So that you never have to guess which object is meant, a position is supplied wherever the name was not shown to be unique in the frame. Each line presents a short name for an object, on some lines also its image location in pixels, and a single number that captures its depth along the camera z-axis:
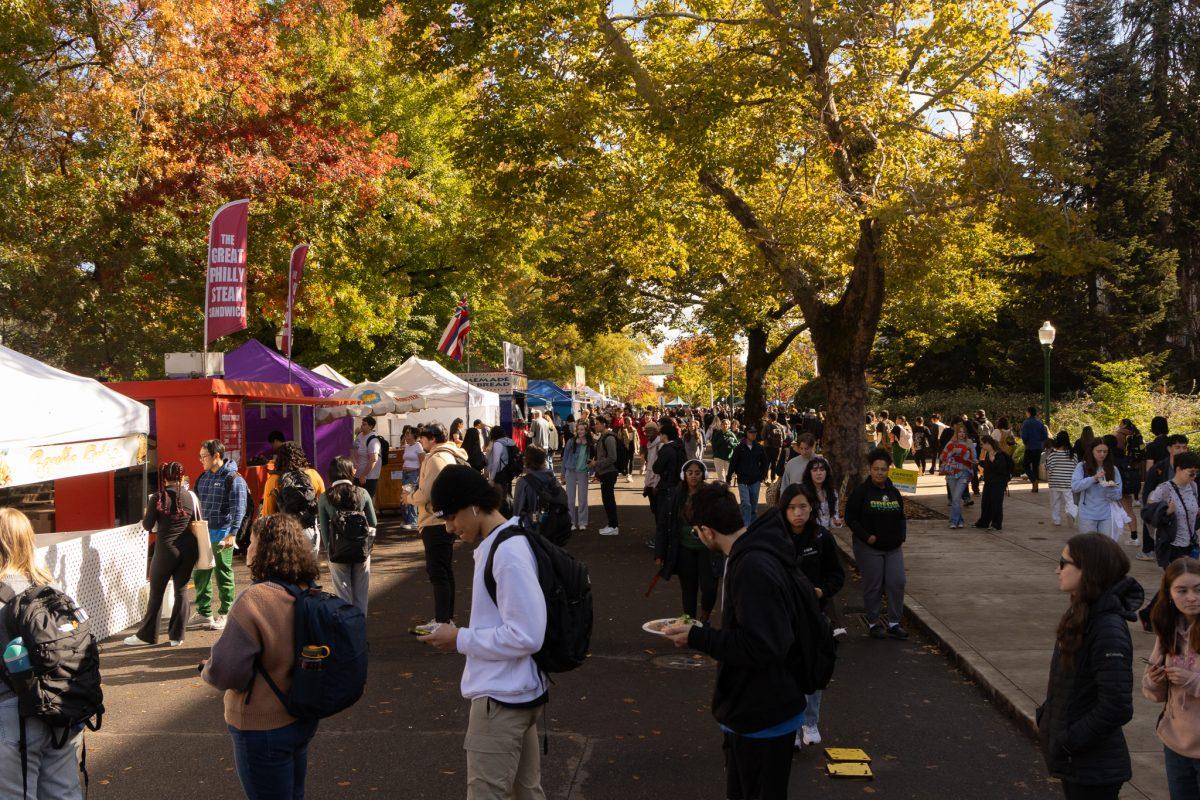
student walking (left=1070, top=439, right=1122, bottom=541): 11.29
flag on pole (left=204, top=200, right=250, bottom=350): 14.62
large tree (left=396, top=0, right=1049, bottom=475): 14.42
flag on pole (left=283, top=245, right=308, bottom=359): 17.31
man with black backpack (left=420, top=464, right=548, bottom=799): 3.72
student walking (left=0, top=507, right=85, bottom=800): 4.15
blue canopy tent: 41.97
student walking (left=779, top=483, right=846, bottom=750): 6.79
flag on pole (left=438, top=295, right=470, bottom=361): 23.24
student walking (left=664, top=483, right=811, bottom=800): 3.80
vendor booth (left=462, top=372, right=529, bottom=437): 24.67
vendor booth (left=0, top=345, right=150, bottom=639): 7.44
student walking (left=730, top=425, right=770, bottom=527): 13.81
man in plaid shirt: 9.26
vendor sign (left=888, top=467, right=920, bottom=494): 15.27
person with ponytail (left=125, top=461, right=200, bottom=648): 8.73
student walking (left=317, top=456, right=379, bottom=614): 8.45
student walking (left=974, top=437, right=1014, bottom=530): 15.25
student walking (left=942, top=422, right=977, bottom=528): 15.91
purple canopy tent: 18.11
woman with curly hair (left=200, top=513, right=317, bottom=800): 3.85
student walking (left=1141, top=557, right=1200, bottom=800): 3.89
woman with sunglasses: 3.80
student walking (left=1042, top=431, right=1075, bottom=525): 14.87
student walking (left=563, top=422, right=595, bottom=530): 16.64
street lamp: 24.11
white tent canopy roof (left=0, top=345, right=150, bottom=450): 7.38
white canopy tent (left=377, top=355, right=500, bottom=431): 21.03
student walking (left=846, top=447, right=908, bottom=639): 8.73
